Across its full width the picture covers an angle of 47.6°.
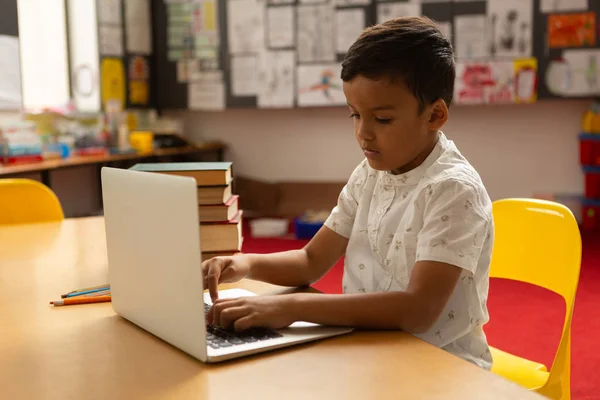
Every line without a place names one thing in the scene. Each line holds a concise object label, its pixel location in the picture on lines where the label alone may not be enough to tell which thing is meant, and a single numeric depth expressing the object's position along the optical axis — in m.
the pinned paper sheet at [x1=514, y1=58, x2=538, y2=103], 4.23
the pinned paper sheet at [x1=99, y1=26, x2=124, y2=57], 4.49
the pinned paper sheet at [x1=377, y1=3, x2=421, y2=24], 4.39
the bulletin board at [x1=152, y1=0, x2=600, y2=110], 4.18
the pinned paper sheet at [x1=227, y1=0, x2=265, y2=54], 4.77
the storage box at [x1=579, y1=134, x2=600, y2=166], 4.20
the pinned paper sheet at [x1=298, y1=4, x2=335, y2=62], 4.58
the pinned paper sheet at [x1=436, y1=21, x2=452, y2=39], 4.34
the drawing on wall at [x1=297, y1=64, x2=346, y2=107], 4.58
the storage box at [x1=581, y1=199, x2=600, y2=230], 4.23
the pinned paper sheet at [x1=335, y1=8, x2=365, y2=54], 4.52
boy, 0.92
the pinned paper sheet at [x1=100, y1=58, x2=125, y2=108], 4.50
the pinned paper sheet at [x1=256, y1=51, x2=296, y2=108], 4.71
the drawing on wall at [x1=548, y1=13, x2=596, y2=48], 4.13
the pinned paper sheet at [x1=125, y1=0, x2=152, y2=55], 4.75
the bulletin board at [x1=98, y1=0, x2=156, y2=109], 4.50
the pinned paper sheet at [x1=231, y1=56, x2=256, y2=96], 4.82
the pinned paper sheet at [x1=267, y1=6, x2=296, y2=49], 4.68
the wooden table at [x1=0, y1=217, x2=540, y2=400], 0.72
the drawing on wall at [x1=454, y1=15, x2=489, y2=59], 4.29
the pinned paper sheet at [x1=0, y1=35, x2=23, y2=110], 3.66
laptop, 0.77
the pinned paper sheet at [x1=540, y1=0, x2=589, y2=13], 4.12
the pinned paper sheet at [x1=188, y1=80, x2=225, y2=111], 4.90
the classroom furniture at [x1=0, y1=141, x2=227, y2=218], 3.88
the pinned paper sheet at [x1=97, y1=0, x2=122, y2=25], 4.47
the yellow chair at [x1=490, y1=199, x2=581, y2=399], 1.21
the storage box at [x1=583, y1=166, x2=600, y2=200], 4.20
